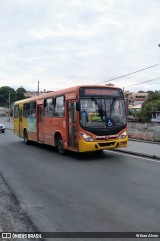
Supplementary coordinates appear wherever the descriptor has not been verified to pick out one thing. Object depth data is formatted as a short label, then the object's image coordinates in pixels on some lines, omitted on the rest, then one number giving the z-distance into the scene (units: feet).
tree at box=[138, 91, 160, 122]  203.82
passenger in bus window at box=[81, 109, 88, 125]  41.72
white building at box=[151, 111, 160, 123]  191.27
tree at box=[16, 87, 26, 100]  424.29
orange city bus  41.75
